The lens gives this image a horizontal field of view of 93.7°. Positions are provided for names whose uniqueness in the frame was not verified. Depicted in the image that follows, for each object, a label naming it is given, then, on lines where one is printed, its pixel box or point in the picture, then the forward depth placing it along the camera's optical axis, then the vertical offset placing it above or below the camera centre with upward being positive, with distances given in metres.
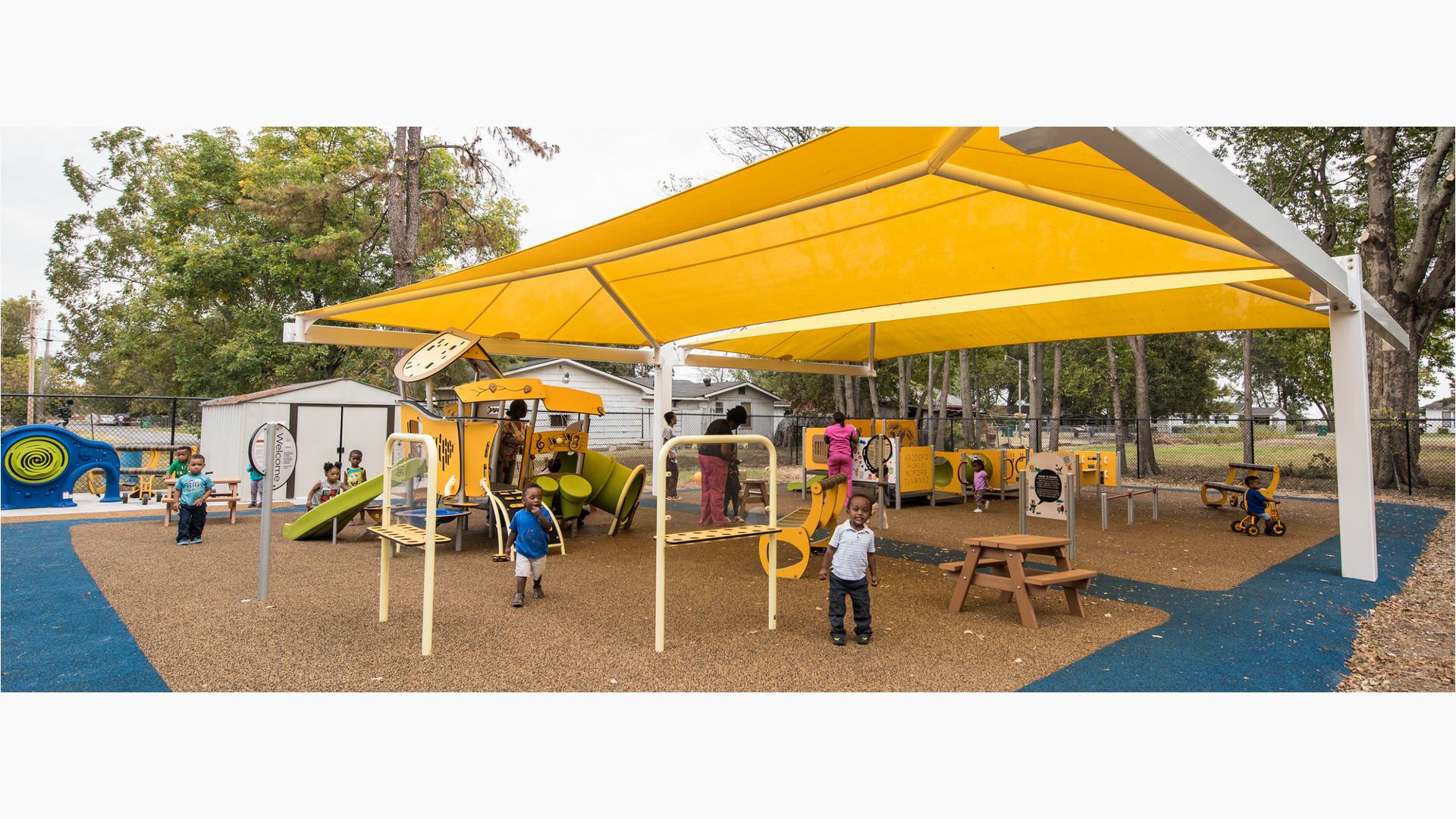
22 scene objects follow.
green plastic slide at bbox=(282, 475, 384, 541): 8.73 -1.00
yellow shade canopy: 4.42 +1.85
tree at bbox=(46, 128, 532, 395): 22.59 +6.67
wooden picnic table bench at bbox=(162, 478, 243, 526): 10.09 -1.08
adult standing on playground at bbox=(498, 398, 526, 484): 8.80 -0.08
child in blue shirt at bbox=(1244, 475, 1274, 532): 9.90 -1.02
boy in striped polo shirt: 4.75 -0.98
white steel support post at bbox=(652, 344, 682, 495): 12.84 +1.11
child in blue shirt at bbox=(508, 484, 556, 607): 5.79 -0.93
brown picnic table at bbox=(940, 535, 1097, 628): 5.29 -1.14
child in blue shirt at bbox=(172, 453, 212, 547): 8.69 -0.88
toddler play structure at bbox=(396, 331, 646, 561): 8.38 -0.18
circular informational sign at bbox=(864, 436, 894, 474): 13.10 -0.40
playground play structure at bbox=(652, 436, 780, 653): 4.46 -0.71
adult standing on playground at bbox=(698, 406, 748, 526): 10.47 -0.74
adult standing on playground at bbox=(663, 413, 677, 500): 11.75 -0.02
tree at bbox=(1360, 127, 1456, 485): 15.02 +3.76
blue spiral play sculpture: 11.34 -0.55
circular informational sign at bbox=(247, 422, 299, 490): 5.88 -0.20
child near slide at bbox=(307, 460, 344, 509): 9.89 -0.83
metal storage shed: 13.41 +0.20
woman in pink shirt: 7.66 -0.19
